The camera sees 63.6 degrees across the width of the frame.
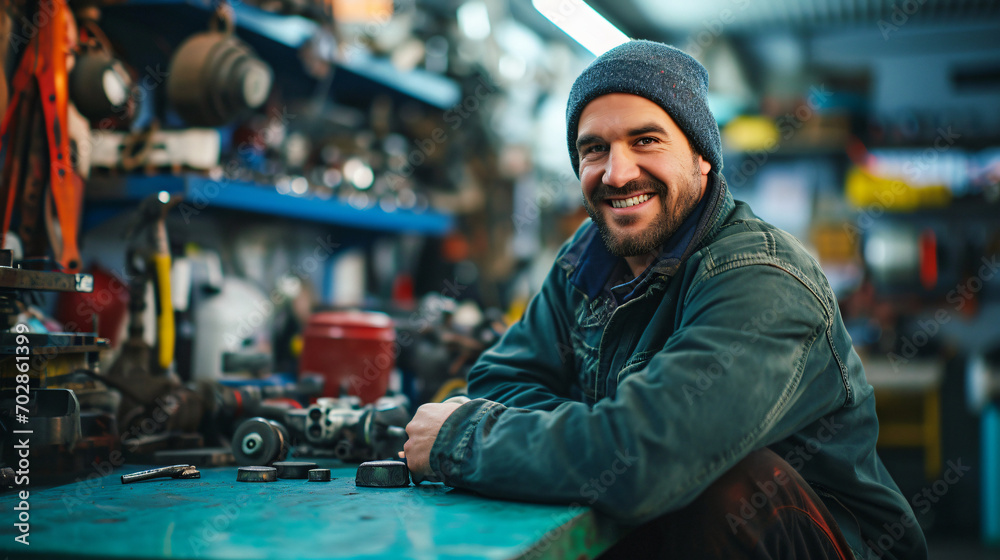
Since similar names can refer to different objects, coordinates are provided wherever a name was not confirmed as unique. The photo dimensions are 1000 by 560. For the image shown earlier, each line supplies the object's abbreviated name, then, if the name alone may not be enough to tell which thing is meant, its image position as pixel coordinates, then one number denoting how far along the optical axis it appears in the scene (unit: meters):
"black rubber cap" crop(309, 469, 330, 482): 1.22
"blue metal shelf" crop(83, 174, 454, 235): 1.93
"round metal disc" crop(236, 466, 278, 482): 1.22
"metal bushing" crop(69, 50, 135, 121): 1.64
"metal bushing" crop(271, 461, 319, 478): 1.25
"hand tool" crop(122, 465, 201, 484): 1.21
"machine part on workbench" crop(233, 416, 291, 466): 1.33
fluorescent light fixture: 1.97
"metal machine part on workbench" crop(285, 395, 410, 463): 1.42
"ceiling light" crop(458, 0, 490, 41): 3.28
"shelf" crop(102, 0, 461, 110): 2.08
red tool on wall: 1.55
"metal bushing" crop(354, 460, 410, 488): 1.17
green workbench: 0.80
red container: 1.96
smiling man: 0.97
